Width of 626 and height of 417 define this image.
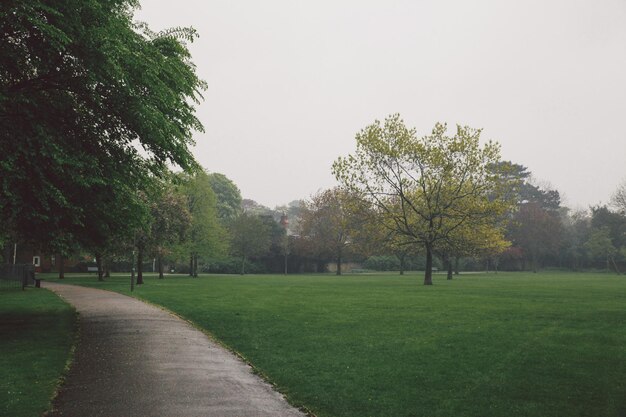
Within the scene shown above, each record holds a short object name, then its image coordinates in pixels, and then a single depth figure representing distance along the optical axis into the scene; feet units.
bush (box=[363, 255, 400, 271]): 280.51
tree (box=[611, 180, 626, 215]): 245.65
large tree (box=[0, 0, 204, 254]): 36.68
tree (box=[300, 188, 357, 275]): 231.50
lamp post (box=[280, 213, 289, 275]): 252.42
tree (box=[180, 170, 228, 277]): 183.52
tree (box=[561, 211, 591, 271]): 303.27
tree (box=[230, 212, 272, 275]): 229.66
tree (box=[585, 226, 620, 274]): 263.90
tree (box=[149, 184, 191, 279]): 132.98
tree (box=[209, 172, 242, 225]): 298.15
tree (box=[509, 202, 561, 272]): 283.79
